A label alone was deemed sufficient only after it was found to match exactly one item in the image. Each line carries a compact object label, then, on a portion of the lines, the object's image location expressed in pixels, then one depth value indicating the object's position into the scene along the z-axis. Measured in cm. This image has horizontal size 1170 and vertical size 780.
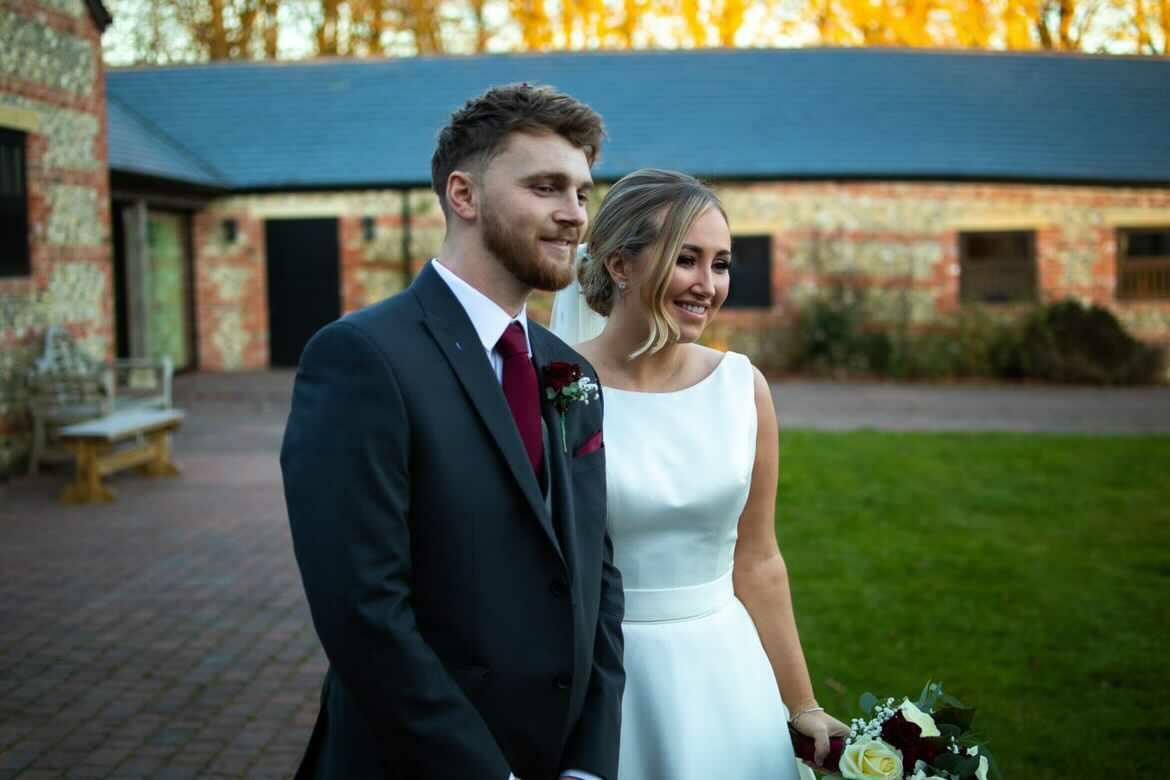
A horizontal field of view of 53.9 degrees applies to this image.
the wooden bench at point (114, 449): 995
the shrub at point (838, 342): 1988
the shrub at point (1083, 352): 1867
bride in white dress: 278
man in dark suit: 195
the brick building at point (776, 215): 2112
